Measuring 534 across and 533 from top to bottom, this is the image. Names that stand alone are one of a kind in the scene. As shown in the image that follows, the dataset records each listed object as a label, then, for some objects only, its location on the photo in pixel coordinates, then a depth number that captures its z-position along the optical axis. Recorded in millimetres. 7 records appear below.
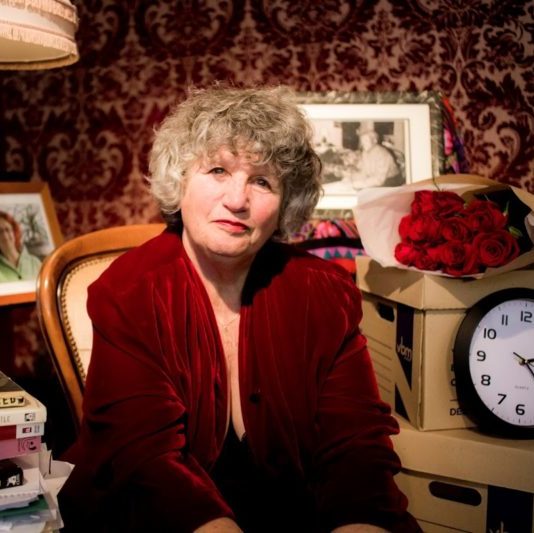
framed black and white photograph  2158
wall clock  1561
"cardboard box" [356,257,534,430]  1599
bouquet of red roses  1556
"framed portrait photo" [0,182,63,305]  1990
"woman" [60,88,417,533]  1231
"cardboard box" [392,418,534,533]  1531
